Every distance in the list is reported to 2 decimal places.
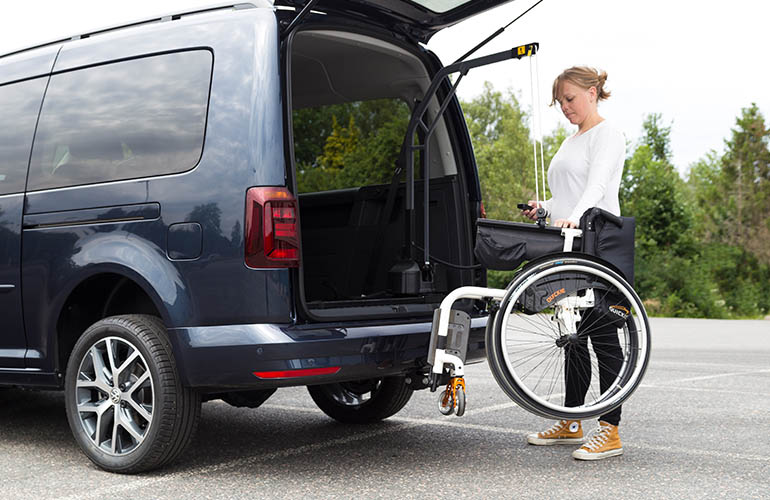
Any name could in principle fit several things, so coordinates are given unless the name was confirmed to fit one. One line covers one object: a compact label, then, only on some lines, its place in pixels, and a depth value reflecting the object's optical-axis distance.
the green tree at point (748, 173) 44.34
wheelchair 4.04
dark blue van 3.88
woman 4.39
